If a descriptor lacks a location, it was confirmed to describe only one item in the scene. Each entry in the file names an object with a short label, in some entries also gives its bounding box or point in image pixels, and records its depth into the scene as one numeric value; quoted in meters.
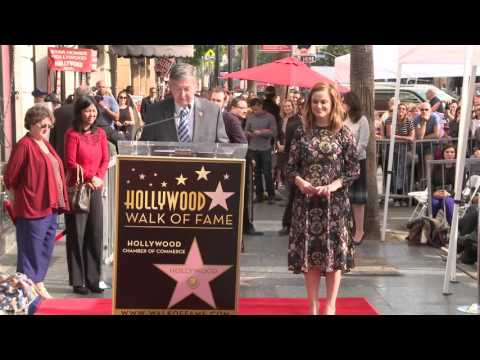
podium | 4.87
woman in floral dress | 5.61
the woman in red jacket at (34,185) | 6.88
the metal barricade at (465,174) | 9.81
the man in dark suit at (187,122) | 5.61
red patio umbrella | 11.83
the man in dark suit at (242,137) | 9.18
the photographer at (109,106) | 13.57
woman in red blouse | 7.20
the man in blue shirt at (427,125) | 14.11
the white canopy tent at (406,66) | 9.42
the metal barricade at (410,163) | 13.69
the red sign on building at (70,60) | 14.84
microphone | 5.63
